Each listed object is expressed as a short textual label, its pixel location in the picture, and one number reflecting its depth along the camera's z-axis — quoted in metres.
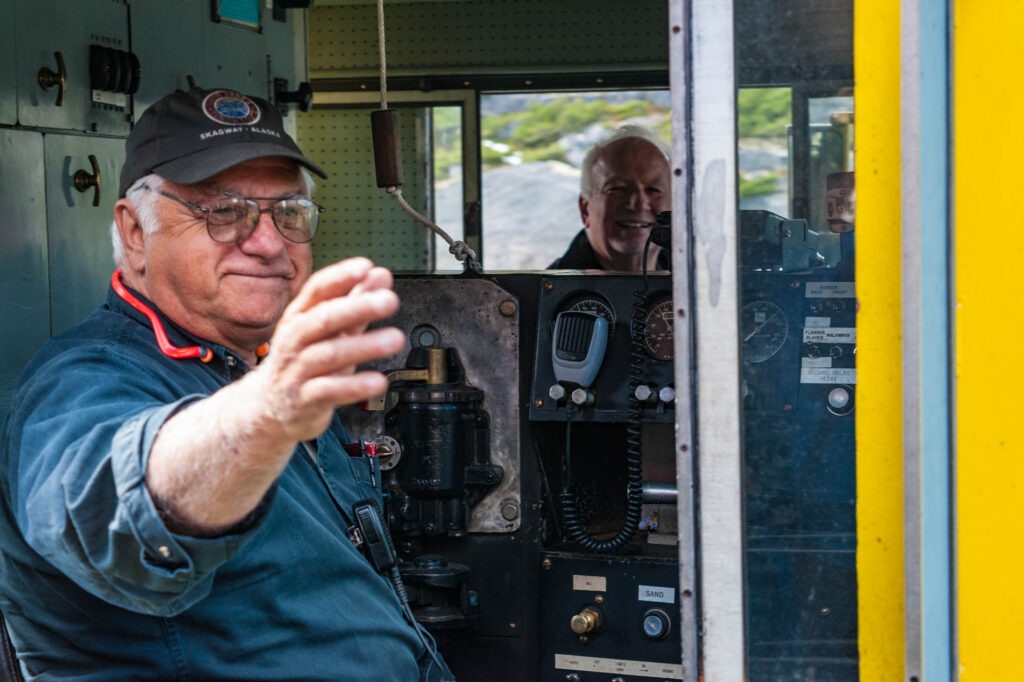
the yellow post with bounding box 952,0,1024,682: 1.89
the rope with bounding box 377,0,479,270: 2.37
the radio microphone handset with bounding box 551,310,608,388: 2.51
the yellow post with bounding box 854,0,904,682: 1.92
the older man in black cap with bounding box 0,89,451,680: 1.68
